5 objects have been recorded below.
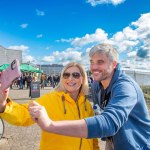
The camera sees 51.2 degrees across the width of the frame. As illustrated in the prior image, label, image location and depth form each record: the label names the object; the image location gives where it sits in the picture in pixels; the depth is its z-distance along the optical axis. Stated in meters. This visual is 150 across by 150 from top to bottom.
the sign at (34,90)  10.26
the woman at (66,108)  1.52
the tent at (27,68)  18.63
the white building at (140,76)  14.02
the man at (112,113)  0.95
